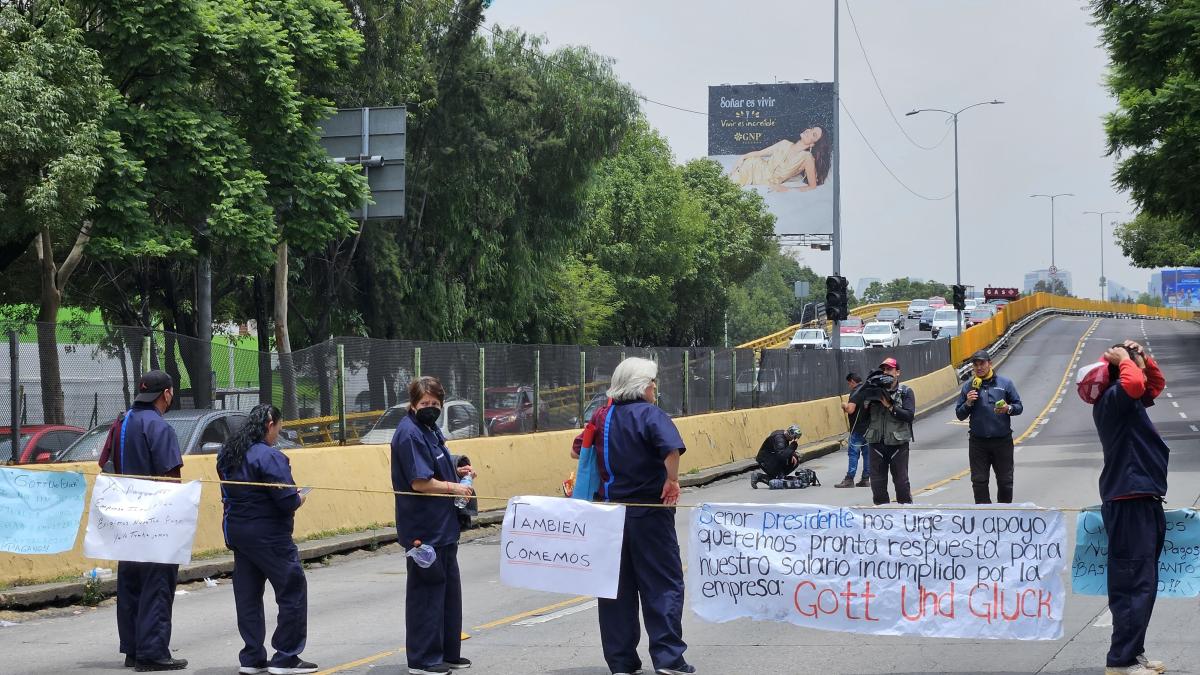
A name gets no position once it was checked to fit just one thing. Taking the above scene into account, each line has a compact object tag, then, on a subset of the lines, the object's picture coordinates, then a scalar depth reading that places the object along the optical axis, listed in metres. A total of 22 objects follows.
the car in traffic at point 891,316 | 97.00
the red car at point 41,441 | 12.67
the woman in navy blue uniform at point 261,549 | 8.19
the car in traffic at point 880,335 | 66.12
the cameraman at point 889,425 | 14.82
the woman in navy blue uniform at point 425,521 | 7.88
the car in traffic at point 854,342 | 61.17
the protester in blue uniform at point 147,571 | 8.50
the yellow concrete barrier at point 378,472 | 12.53
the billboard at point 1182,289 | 124.25
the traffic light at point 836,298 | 32.62
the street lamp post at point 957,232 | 63.16
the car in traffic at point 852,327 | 70.29
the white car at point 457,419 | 18.16
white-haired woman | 7.51
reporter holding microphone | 13.62
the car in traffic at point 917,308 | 101.94
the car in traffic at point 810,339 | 64.94
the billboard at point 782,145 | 122.88
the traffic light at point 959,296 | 56.38
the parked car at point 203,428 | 15.59
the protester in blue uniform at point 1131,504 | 7.29
